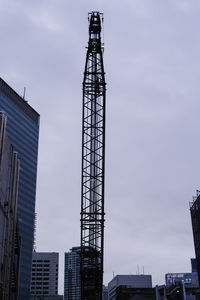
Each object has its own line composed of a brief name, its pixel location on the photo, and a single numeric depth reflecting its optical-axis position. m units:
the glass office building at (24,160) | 148.62
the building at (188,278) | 175.51
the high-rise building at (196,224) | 62.78
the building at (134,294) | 183.62
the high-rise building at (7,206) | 38.00
